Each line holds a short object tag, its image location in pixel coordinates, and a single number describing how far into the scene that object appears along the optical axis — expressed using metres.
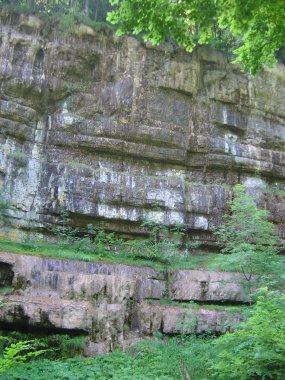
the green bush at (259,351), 7.13
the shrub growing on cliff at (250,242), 13.77
